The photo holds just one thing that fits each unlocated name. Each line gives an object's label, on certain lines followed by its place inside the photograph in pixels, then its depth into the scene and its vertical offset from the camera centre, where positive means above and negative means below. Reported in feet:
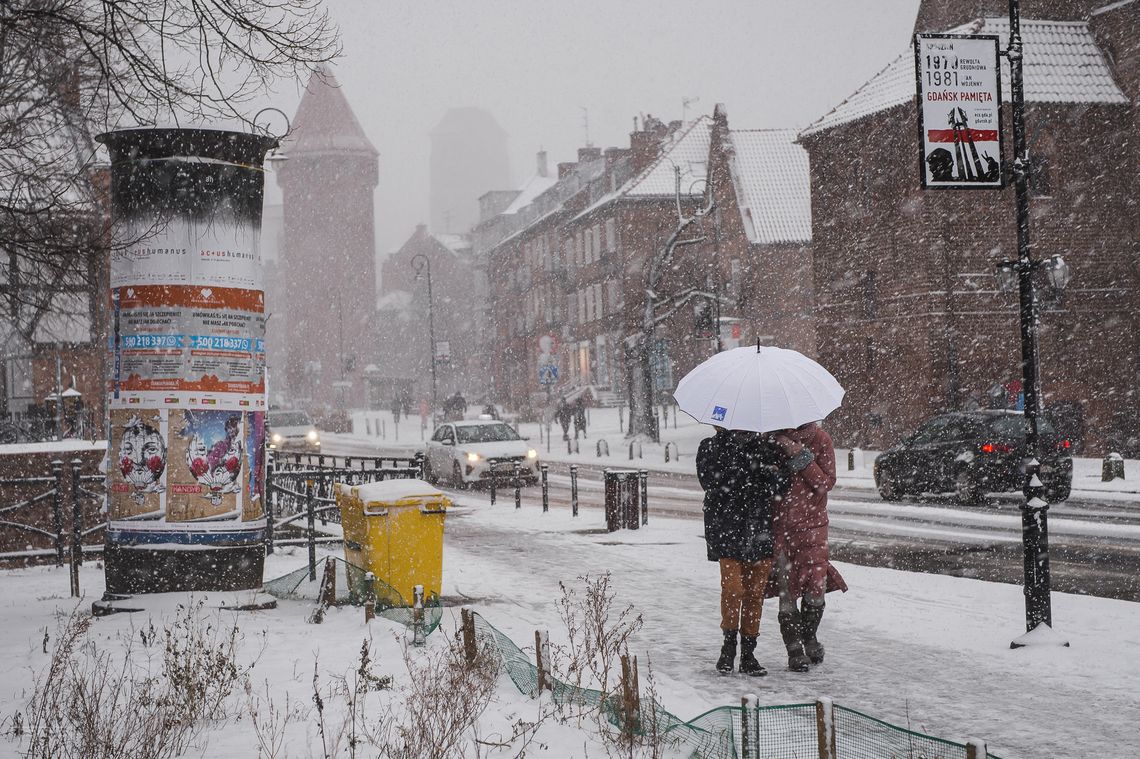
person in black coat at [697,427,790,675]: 24.72 -2.13
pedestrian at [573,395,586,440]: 154.51 -1.13
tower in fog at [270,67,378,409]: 322.75 +46.46
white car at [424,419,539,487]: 86.58 -3.36
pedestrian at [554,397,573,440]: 149.79 -1.21
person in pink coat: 25.18 -2.96
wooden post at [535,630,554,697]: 22.81 -4.96
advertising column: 33.45 +1.51
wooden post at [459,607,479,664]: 23.98 -4.71
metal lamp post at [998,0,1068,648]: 28.40 -0.09
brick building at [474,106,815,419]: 171.83 +25.38
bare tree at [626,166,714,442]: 127.12 +6.35
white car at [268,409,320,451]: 130.21 -2.20
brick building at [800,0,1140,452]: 115.03 +14.66
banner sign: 29.94 +7.39
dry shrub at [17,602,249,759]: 18.21 -5.17
